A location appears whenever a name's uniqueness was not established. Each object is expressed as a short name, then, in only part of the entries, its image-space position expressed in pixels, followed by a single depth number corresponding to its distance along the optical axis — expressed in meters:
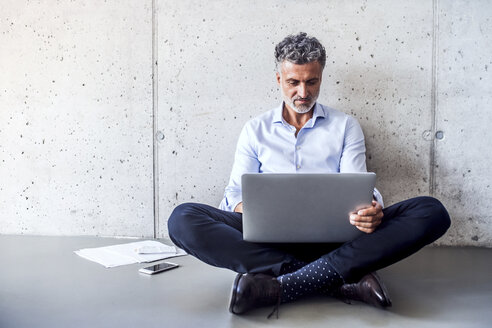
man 1.61
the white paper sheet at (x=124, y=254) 2.27
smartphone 2.08
